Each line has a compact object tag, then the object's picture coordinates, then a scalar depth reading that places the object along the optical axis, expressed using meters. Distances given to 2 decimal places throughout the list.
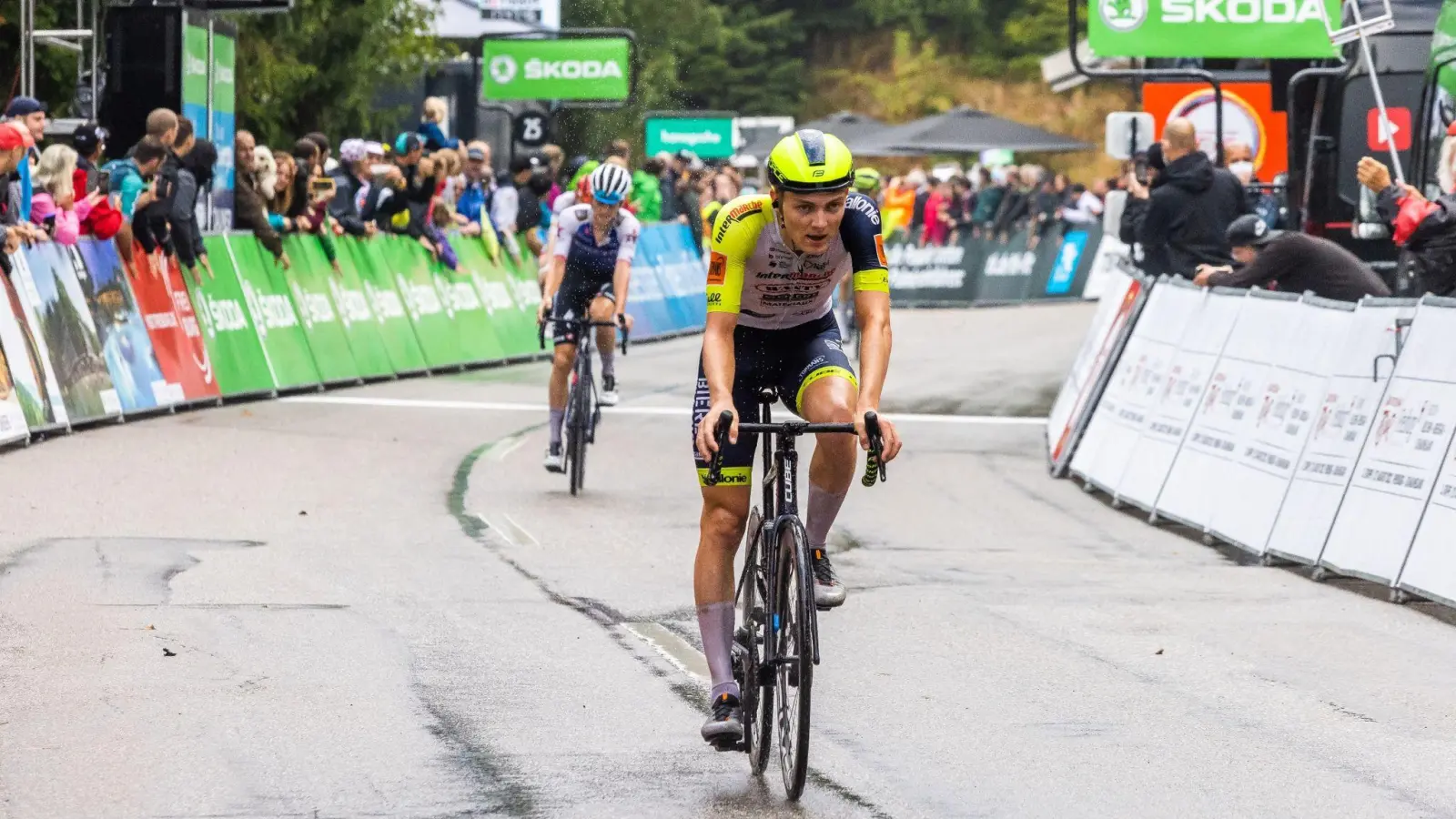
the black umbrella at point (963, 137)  47.38
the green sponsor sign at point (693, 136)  45.31
